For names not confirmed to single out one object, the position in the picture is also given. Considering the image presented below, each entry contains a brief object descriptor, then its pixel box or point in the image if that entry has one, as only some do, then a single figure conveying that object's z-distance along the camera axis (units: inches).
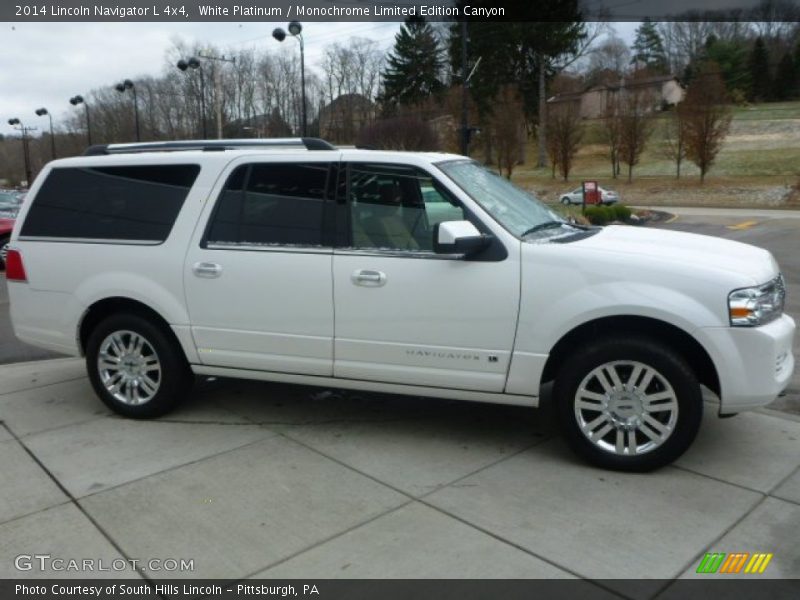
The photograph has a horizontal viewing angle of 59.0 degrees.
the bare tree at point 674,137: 1604.3
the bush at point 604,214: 884.0
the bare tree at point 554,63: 2540.6
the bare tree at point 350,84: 2869.1
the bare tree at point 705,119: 1497.3
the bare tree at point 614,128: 1791.3
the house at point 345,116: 2509.8
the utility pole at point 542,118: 2516.0
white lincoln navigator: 149.6
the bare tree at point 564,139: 1736.0
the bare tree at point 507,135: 1818.4
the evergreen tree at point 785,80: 3122.5
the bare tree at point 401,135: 1594.5
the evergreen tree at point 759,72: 3167.6
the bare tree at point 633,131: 1734.7
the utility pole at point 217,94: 1483.8
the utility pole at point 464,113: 848.0
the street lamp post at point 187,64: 1217.4
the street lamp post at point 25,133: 2566.4
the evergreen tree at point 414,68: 2714.1
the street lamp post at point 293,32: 925.8
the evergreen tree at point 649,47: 3895.2
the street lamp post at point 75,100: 1758.1
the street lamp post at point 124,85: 1423.8
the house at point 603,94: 3056.1
